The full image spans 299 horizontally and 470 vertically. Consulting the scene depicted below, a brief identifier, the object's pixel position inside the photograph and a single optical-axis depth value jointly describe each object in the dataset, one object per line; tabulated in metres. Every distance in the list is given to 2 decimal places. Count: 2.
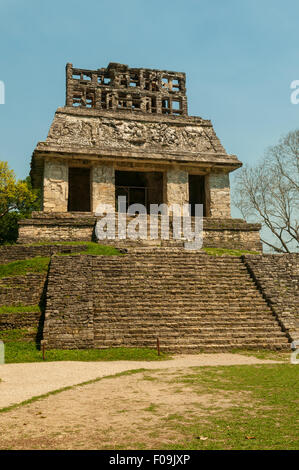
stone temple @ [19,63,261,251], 17.56
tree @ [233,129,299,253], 25.02
